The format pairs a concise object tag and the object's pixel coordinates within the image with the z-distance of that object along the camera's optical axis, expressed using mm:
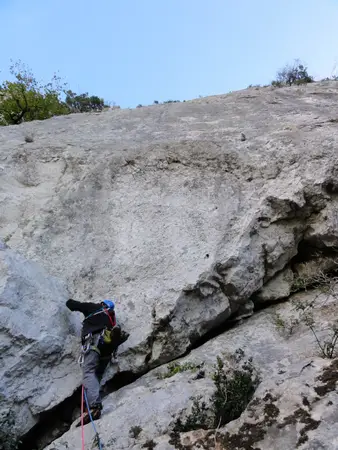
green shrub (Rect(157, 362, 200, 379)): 6594
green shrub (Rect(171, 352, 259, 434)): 5422
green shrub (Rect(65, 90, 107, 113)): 30375
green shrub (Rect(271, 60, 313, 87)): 22958
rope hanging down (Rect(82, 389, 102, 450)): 5254
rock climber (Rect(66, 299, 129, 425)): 6281
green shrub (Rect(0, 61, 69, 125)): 24016
